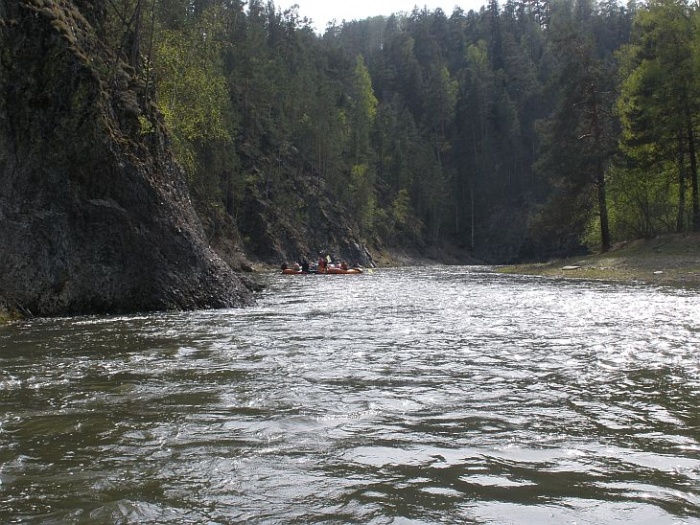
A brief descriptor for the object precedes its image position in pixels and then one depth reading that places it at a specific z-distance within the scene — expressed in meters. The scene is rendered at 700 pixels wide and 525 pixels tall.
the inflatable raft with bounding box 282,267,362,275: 39.26
